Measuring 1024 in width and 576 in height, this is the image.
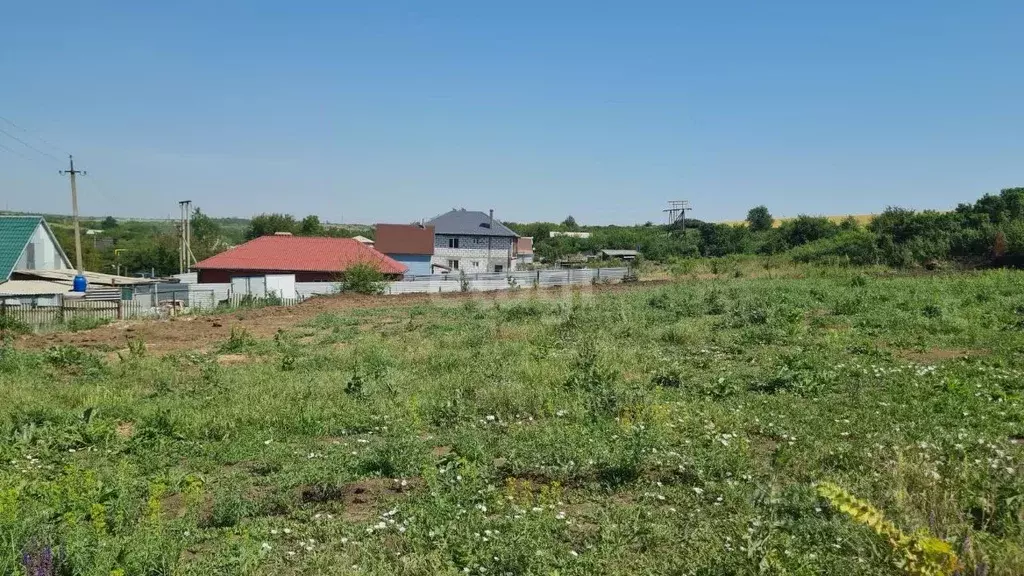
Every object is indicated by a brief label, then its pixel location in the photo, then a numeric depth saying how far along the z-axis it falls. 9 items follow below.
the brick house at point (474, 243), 67.94
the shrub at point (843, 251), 37.25
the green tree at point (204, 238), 72.07
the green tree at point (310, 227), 81.19
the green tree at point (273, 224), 80.69
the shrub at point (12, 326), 18.11
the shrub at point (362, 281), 30.21
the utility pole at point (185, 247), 50.74
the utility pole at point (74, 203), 39.91
